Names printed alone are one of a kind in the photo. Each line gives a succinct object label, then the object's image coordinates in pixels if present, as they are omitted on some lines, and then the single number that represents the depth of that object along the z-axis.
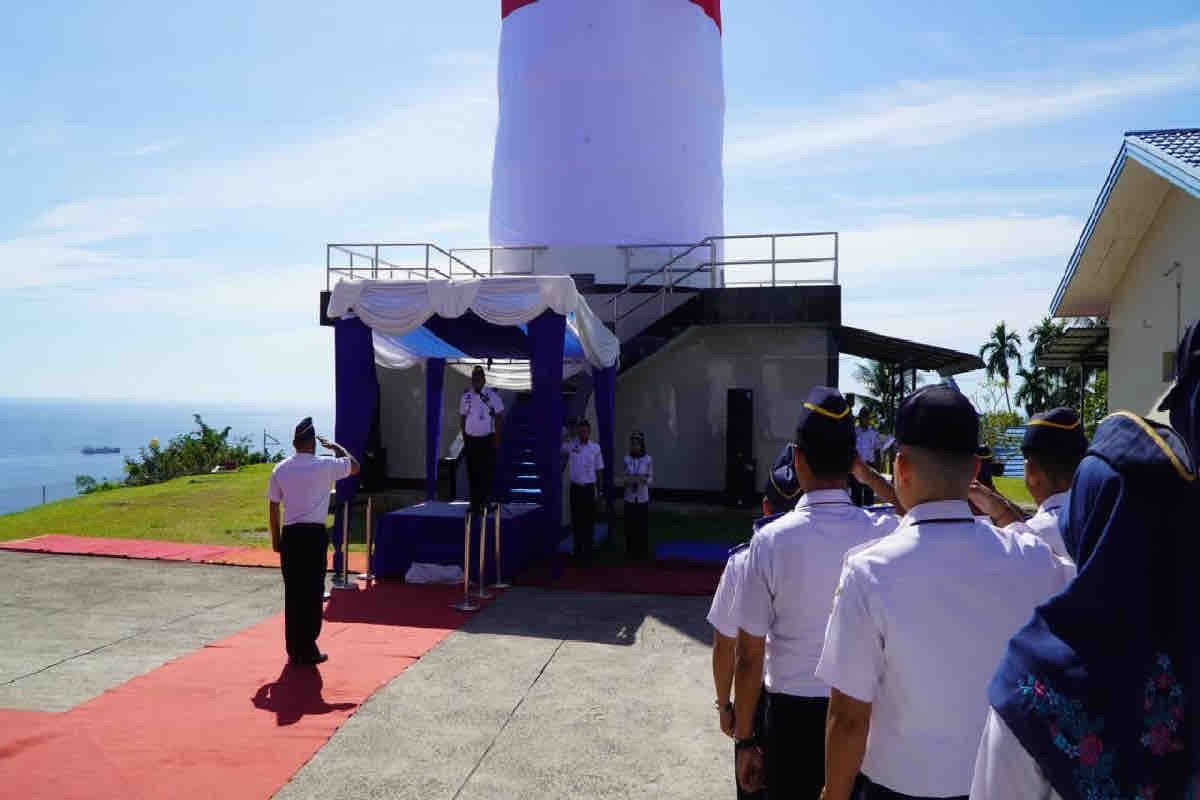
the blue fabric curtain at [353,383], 10.93
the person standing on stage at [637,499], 11.98
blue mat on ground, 11.73
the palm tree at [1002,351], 58.41
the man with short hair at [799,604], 3.02
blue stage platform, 10.38
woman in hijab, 1.44
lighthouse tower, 19.61
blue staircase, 13.52
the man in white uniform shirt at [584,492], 11.89
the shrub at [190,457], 26.52
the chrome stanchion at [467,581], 8.88
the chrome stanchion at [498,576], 9.87
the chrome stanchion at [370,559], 10.05
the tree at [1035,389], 52.19
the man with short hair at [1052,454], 3.54
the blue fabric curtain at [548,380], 10.81
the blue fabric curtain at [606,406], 14.12
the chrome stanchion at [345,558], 10.09
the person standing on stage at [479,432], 12.24
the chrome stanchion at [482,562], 9.37
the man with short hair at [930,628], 2.11
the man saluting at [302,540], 6.89
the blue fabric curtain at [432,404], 15.11
